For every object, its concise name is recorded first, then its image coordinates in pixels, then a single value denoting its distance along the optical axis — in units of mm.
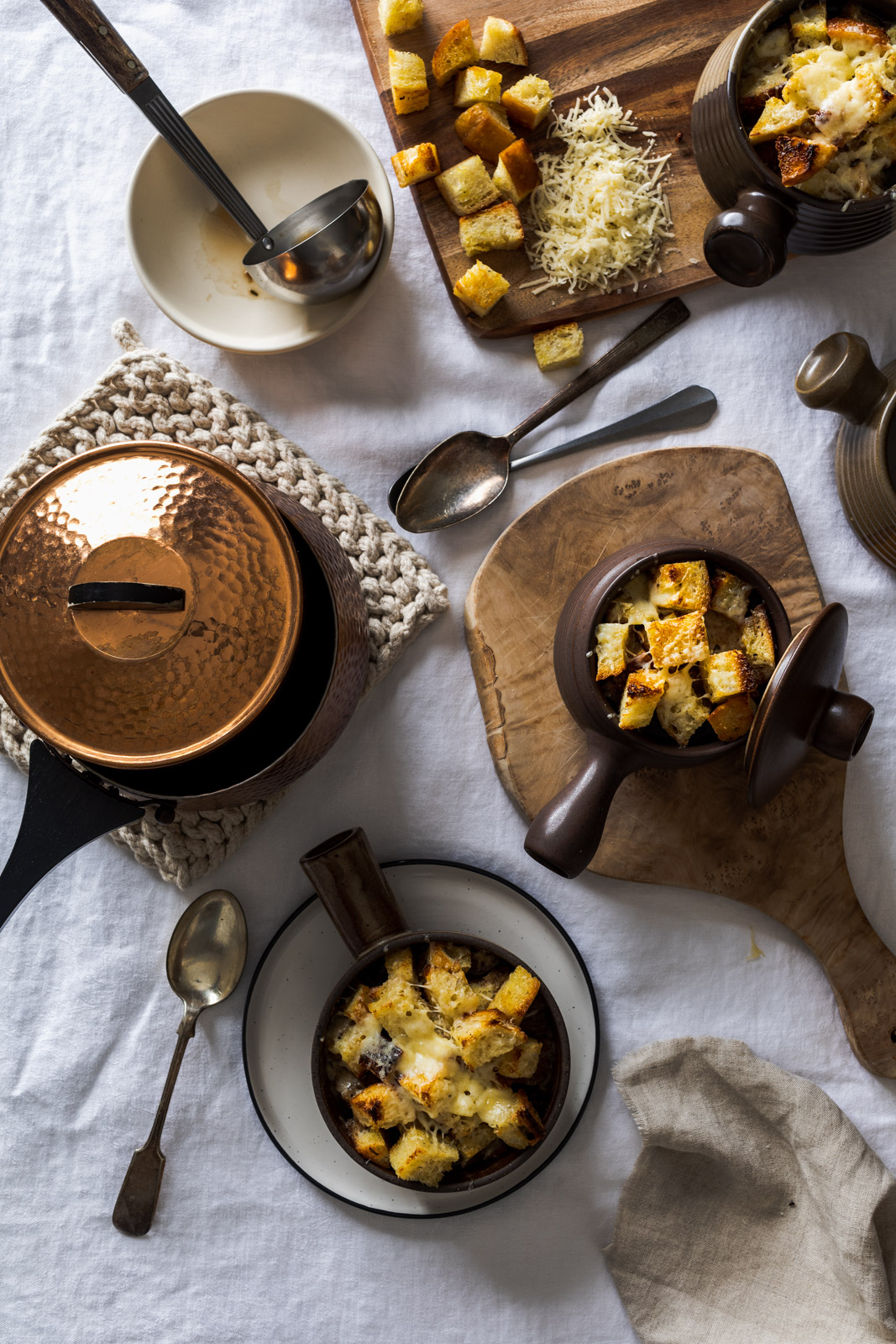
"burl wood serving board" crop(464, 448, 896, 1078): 1067
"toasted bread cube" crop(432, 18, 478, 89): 1049
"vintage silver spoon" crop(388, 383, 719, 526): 1081
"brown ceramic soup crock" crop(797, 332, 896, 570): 1039
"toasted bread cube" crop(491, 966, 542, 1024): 1010
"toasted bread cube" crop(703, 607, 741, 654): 1002
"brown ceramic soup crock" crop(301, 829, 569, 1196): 1009
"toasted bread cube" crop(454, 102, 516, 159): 1049
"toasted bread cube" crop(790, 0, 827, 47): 1004
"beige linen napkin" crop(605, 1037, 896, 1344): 1076
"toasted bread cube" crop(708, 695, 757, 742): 989
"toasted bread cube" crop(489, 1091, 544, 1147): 1005
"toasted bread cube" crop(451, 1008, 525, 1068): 999
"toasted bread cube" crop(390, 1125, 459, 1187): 998
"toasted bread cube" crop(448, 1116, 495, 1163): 1014
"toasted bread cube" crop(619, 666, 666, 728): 973
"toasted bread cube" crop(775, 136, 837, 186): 986
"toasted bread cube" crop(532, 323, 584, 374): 1070
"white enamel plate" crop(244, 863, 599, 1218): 1056
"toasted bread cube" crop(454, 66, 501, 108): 1050
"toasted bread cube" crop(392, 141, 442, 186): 1046
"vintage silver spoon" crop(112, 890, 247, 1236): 1062
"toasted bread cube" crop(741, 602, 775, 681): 996
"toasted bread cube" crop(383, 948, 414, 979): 1017
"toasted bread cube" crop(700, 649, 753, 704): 981
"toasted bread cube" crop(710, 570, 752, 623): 999
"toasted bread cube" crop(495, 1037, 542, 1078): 1015
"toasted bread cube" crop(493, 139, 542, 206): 1048
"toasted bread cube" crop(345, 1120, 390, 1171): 1010
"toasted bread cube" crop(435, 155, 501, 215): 1051
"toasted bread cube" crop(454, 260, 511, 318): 1048
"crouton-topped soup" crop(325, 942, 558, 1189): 1003
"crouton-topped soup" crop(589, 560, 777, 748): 978
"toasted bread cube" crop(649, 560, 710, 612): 987
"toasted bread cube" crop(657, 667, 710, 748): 985
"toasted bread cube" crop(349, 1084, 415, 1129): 1005
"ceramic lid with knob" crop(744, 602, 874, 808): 971
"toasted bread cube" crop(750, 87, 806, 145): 990
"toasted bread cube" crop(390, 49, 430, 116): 1049
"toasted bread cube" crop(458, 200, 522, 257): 1054
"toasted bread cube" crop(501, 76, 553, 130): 1050
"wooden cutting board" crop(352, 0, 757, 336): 1071
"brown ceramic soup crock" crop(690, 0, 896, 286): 995
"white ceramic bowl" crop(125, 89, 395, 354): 1048
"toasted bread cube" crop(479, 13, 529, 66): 1051
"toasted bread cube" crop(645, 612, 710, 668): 975
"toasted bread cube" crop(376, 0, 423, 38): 1051
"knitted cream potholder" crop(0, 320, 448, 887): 1049
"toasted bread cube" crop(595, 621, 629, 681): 990
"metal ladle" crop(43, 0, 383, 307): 1005
